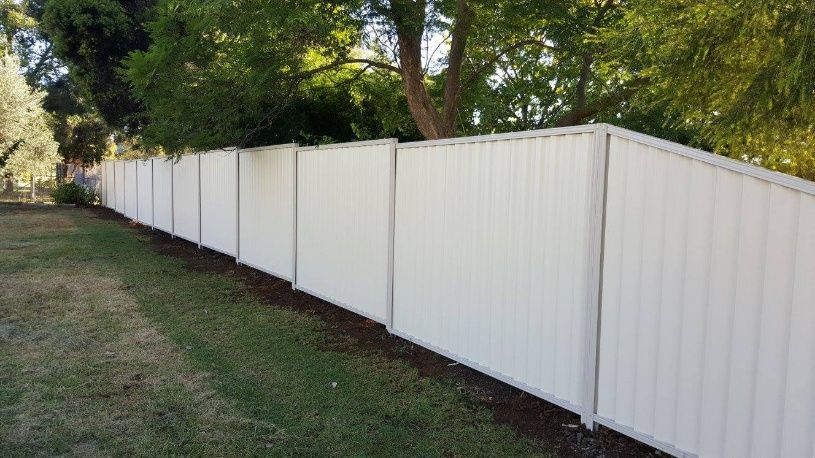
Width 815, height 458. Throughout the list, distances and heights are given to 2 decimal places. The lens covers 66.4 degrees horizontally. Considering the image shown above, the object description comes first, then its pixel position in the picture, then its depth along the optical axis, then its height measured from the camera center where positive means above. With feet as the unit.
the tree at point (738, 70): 12.34 +2.45
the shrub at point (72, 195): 97.19 -5.05
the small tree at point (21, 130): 89.61 +4.65
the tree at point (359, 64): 26.99 +5.55
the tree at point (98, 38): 60.23 +12.49
